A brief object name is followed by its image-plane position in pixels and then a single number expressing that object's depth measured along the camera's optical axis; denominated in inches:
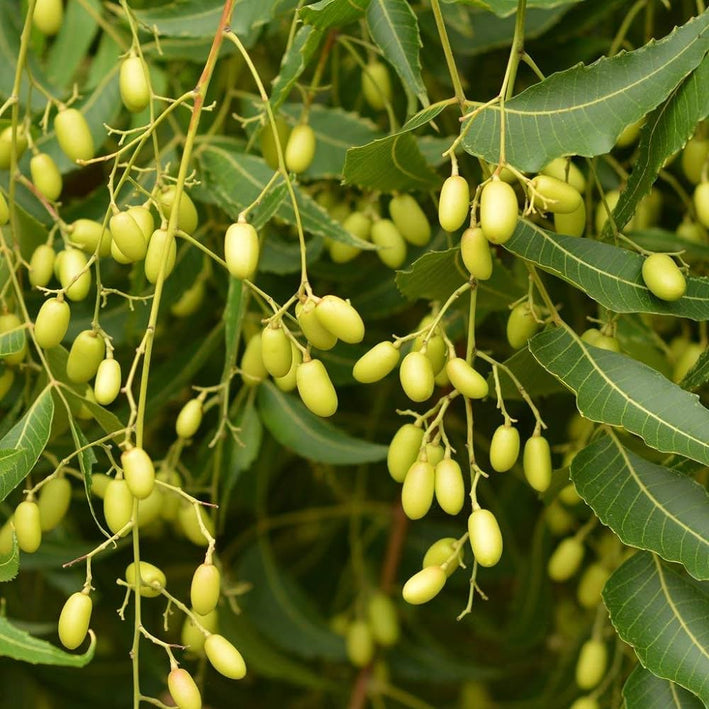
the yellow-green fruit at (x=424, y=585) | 35.3
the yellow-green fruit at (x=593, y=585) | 40.5
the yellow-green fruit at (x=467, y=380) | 35.0
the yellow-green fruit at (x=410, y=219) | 38.7
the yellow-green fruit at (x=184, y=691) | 34.3
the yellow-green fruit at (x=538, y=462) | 36.2
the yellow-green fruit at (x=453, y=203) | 34.7
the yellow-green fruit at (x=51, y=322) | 35.6
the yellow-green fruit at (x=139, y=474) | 34.0
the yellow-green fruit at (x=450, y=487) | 35.4
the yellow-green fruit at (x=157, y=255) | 35.1
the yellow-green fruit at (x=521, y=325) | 36.7
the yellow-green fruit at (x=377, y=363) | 35.4
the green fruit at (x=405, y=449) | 36.0
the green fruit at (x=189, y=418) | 38.2
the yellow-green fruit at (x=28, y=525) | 36.0
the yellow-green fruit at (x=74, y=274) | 36.6
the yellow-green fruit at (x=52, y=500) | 37.6
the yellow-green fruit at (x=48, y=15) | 39.6
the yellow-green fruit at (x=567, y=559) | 40.8
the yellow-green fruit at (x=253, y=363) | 39.1
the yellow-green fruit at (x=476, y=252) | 34.8
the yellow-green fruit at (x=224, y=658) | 34.7
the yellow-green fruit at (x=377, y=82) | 40.4
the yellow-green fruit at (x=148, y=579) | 35.1
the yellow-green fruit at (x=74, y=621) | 34.6
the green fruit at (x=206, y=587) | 34.7
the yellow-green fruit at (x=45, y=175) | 38.2
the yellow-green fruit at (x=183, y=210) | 36.1
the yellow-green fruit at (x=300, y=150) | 38.2
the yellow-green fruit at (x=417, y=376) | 35.1
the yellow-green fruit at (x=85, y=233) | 37.9
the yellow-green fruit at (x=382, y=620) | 46.8
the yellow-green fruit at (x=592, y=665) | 40.0
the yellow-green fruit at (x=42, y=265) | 37.9
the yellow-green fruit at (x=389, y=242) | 39.1
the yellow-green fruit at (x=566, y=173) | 36.8
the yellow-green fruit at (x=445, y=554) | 36.0
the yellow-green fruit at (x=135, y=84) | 36.8
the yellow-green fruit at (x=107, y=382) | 35.1
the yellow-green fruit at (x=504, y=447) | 36.0
